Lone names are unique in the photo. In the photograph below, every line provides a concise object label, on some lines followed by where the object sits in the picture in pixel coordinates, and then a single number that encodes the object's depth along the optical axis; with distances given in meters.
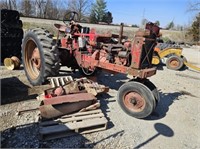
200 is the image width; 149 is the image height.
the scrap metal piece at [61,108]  2.40
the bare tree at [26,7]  25.32
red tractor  2.77
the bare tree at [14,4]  25.67
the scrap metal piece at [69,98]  2.44
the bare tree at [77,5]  33.74
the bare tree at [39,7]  27.71
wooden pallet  2.18
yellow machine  6.37
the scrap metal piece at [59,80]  3.12
